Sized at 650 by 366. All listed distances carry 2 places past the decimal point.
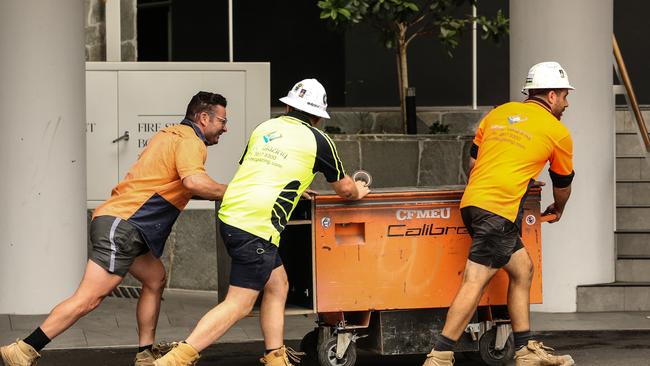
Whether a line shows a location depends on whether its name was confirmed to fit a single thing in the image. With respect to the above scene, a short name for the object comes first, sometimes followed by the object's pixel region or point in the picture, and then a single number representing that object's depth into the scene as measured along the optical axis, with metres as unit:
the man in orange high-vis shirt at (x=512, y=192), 8.59
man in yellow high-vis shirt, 8.31
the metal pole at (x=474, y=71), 15.48
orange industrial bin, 8.70
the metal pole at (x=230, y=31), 15.50
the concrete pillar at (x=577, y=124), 11.74
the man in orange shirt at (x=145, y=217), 8.60
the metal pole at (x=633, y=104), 12.64
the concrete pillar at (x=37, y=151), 11.48
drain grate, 13.07
